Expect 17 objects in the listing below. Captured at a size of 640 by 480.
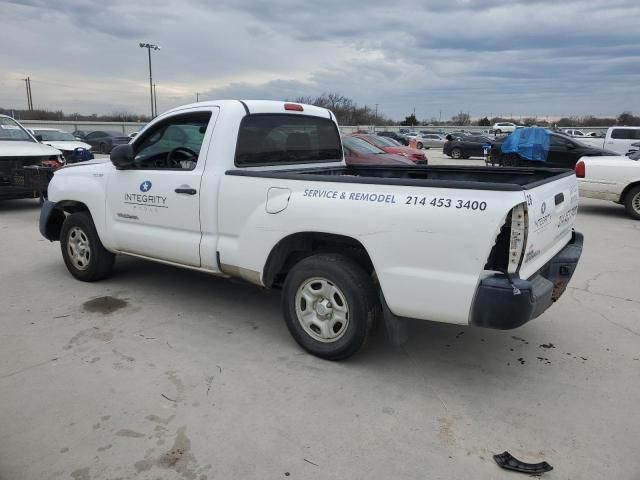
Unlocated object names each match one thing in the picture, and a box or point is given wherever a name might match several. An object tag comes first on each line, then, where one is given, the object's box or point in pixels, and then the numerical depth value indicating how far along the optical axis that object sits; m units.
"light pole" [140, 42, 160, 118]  49.24
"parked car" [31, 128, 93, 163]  15.07
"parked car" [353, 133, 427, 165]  16.81
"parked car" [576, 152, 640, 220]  9.52
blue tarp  17.17
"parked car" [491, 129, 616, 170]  16.42
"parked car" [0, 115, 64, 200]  9.72
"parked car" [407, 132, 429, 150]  39.38
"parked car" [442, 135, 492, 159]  29.97
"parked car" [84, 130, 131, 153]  31.20
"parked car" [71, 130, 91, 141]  36.28
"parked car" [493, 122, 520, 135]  54.46
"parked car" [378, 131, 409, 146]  38.42
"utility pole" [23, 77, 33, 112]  78.16
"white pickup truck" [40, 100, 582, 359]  2.96
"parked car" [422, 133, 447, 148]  43.78
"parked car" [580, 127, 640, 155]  19.56
